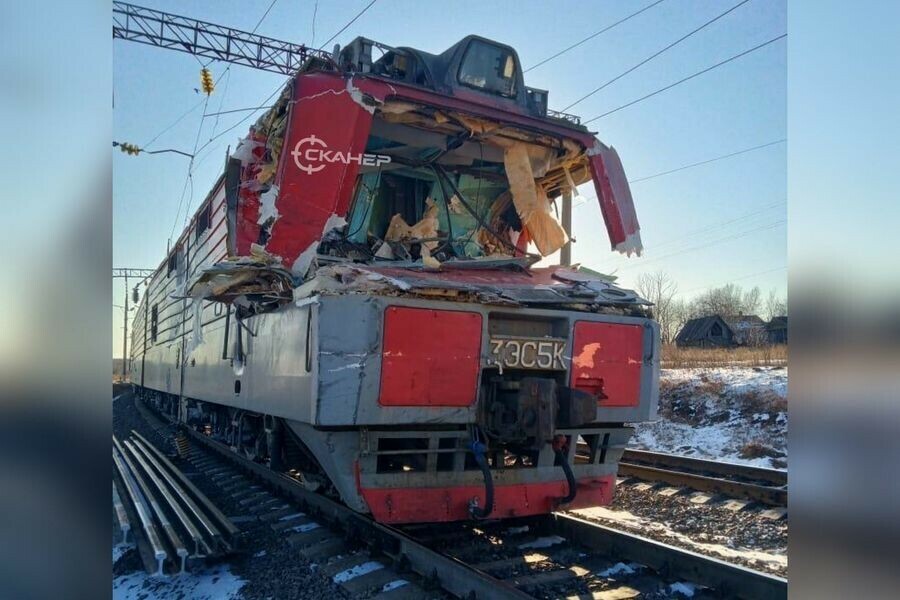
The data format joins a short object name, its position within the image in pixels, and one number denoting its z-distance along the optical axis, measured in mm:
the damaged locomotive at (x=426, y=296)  4039
